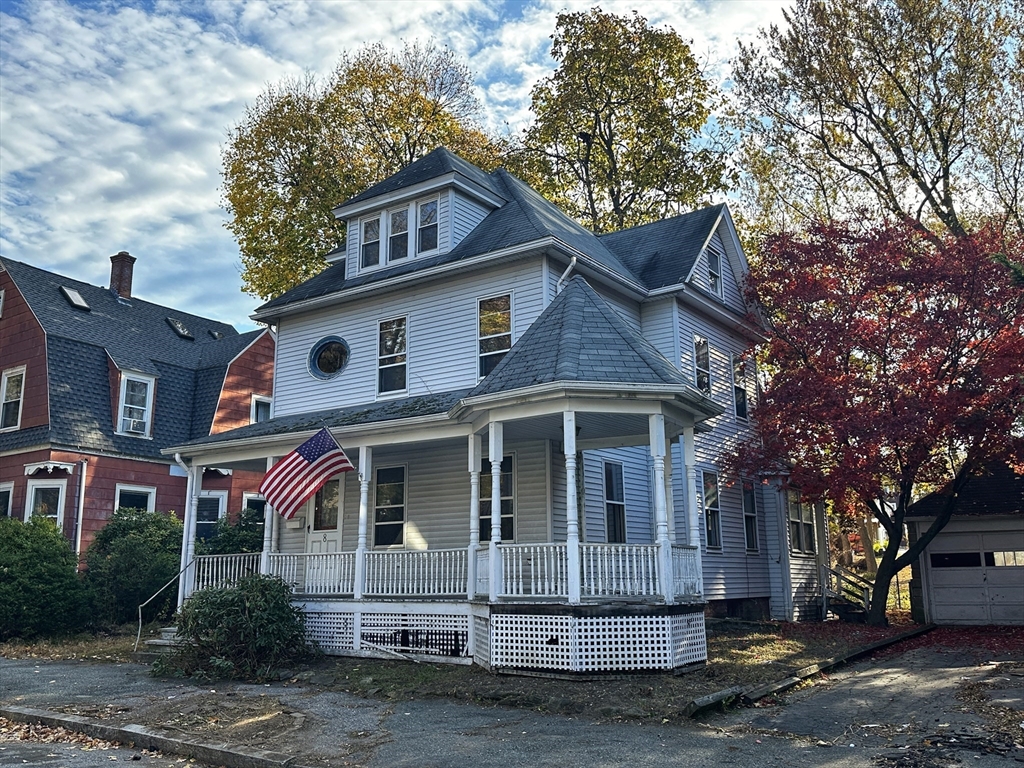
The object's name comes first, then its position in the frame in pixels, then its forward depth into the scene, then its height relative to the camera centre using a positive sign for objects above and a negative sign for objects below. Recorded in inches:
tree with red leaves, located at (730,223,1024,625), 663.1 +148.3
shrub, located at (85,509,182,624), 747.4 -7.7
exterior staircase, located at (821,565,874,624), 852.6 -47.7
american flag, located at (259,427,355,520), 551.5 +56.3
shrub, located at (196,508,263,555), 753.0 +18.3
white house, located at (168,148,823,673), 462.0 +81.2
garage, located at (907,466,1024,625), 804.0 -6.5
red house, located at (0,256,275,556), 836.0 +174.1
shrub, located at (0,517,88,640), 679.1 -16.0
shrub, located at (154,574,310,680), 504.1 -44.0
